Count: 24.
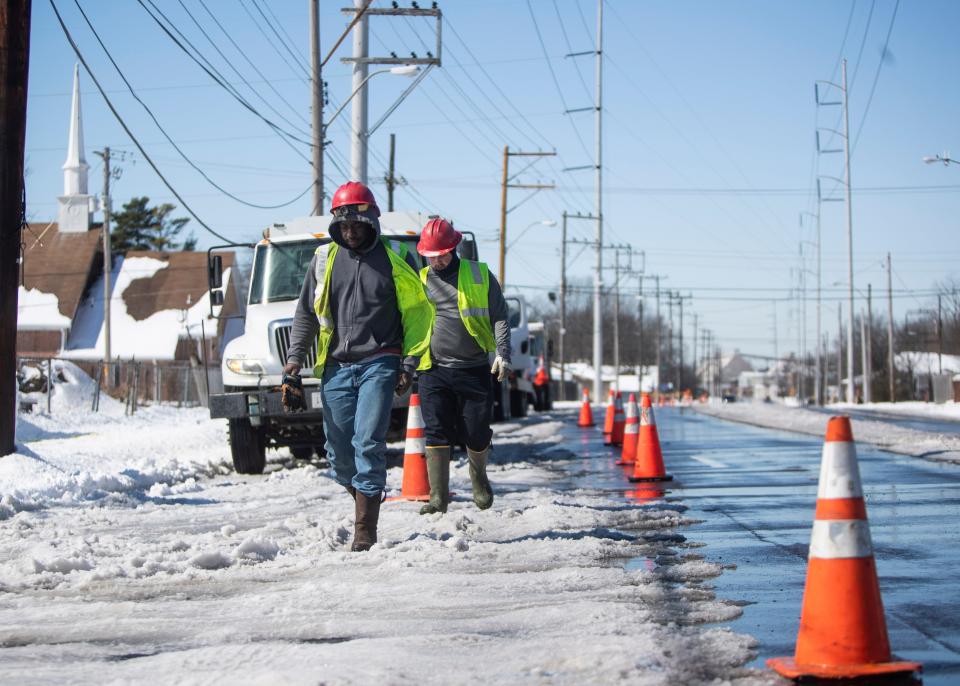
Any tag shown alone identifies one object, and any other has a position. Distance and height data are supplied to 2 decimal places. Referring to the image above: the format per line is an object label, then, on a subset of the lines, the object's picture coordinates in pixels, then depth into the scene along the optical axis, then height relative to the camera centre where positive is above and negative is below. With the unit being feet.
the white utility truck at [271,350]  47.03 +1.88
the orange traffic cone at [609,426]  69.48 -1.33
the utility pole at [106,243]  166.50 +20.33
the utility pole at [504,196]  175.52 +29.12
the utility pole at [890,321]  267.66 +17.61
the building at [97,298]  184.65 +14.86
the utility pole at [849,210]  235.81 +34.92
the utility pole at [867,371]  235.40 +5.69
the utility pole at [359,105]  86.12 +19.79
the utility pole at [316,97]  85.66 +19.82
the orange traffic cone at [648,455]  42.57 -1.73
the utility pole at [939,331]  274.52 +15.16
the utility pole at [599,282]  211.82 +19.62
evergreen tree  260.01 +35.00
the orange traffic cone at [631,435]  51.78 -1.31
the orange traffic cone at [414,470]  36.26 -1.90
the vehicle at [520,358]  104.17 +3.68
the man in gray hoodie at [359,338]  24.67 +1.22
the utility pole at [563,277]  265.50 +25.71
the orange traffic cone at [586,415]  98.41 -1.00
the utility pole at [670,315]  441.68 +30.40
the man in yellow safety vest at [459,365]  30.76 +0.86
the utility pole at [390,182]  148.20 +24.87
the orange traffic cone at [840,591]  13.96 -2.07
